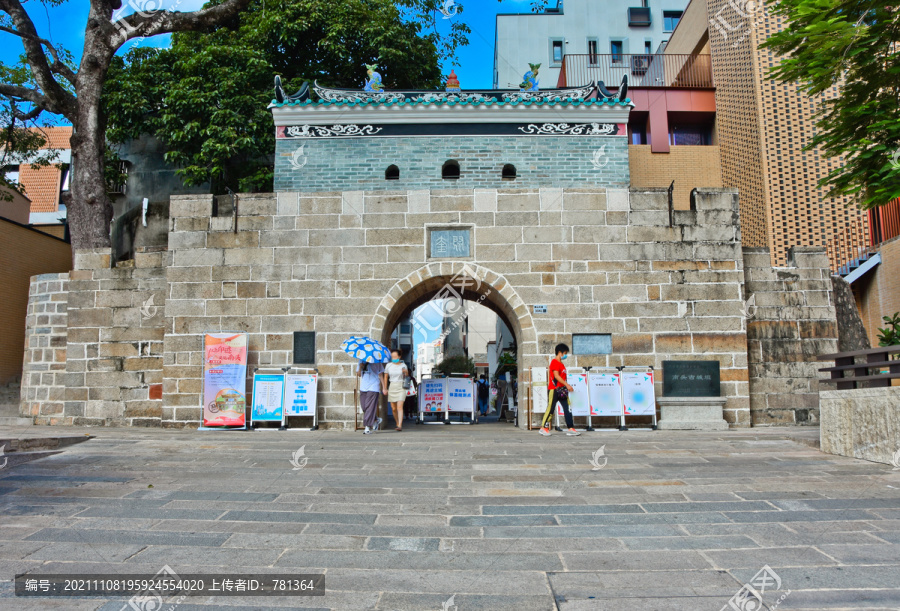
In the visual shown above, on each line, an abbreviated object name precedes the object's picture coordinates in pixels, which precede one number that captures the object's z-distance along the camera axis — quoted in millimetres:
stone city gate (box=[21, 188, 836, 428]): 11180
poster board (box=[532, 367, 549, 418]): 10992
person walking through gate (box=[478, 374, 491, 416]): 22344
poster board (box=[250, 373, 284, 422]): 10711
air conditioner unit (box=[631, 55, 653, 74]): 22172
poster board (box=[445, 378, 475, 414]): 13266
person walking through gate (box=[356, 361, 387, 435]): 10367
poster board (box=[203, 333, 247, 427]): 10867
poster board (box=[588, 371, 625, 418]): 10680
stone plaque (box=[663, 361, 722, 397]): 10961
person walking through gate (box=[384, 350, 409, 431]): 10492
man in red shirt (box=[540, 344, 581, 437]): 9922
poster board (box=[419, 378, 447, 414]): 13253
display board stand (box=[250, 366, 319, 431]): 10727
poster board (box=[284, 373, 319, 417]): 10812
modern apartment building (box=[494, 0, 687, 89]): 25547
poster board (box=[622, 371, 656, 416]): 10719
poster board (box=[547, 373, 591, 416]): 10688
